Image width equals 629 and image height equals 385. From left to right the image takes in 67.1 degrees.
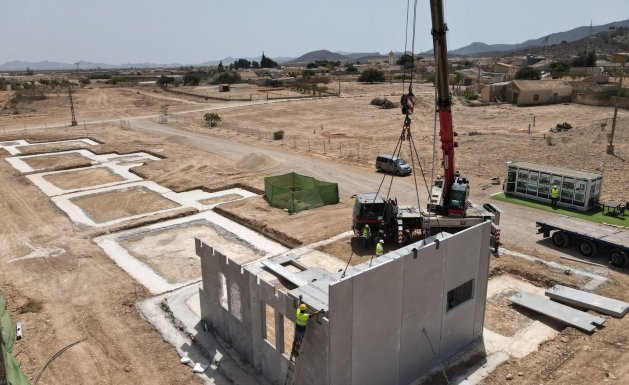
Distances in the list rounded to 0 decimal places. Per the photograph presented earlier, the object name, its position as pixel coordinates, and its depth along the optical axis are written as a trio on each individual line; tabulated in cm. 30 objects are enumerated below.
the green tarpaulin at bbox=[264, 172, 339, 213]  2595
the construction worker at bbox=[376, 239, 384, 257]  1710
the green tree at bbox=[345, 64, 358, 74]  16188
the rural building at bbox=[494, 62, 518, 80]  11410
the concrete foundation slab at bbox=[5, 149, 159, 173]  3766
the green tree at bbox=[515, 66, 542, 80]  9405
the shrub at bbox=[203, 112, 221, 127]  5766
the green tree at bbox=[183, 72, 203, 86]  12512
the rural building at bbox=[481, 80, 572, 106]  6794
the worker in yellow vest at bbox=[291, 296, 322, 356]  1017
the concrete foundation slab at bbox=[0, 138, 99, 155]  4494
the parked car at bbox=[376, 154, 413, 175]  3284
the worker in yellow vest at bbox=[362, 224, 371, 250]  2017
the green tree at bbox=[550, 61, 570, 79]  10546
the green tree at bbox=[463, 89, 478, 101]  7456
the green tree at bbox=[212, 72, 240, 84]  12323
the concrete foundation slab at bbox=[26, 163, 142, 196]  3095
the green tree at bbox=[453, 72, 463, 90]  8641
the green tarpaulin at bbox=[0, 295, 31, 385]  1052
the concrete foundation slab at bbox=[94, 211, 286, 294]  1848
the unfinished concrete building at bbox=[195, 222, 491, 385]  1031
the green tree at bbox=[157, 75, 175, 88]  11829
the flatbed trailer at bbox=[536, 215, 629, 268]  1816
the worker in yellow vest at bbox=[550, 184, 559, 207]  2508
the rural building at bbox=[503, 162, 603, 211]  2470
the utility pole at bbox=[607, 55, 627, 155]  3508
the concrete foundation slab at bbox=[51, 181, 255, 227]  2520
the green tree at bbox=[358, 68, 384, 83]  11875
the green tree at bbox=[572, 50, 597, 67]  11519
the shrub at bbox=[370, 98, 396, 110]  6828
